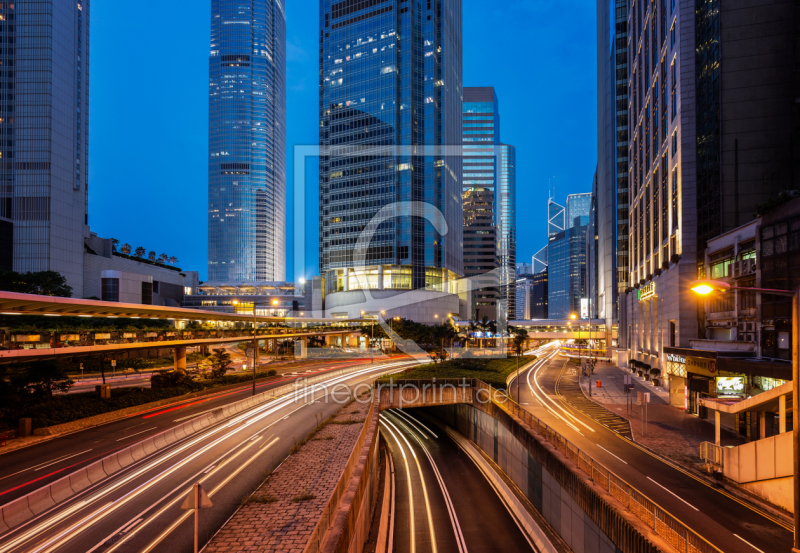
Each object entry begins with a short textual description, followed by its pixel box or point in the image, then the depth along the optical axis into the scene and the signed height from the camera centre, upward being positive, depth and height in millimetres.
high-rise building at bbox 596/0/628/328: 80875 +28763
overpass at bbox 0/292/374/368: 25062 -3446
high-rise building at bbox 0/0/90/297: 78312 +28687
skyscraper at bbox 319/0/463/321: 115812 +41100
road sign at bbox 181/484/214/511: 8914 -4552
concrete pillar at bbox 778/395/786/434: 17398 -5087
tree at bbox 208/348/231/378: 45562 -8367
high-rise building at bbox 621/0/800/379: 33844 +13990
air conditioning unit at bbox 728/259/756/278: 28219 +1589
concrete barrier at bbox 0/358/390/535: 13211 -7376
